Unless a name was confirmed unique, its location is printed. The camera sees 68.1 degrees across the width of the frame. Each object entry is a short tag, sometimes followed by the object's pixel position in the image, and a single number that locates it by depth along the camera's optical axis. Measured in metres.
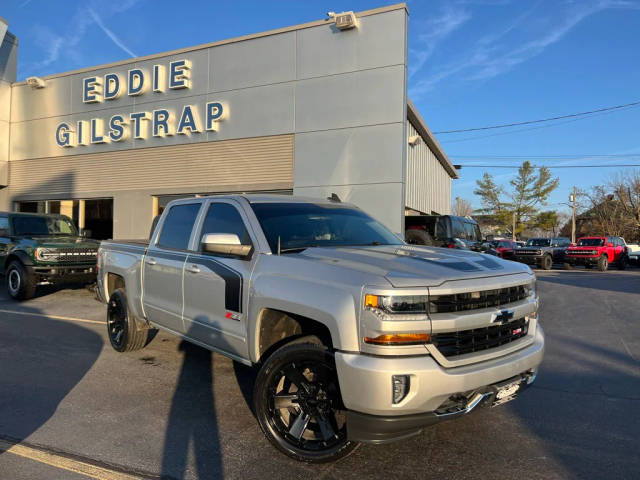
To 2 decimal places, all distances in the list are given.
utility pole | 50.11
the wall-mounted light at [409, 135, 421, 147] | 16.85
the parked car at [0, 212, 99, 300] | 9.80
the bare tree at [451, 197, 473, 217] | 85.89
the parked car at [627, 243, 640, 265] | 26.40
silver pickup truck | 2.71
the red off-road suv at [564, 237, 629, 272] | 21.84
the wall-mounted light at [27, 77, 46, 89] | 19.86
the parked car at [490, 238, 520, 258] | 23.81
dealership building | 13.91
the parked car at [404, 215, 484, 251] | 13.18
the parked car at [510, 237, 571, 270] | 21.78
